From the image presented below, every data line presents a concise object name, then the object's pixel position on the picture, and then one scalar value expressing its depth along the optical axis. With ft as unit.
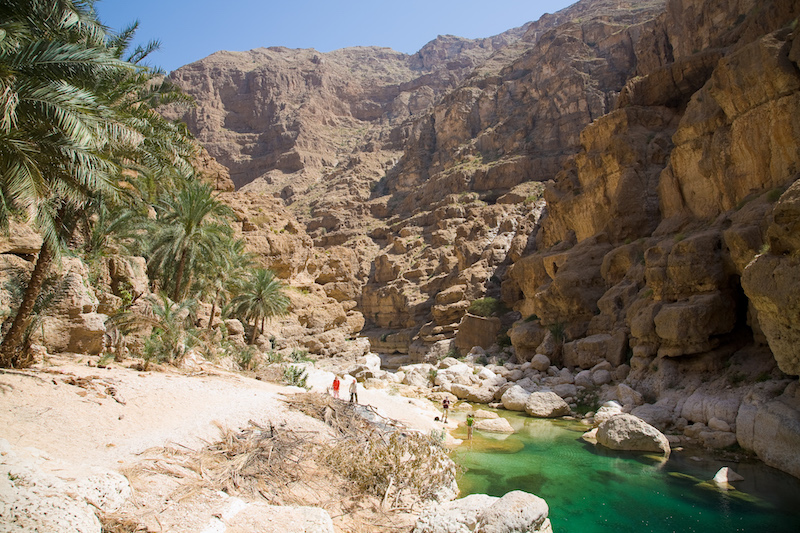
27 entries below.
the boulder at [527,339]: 104.88
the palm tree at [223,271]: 70.64
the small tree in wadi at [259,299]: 89.92
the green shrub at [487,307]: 136.46
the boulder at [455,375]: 90.62
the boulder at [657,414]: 53.11
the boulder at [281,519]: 20.44
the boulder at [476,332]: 129.59
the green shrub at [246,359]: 65.46
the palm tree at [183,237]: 64.08
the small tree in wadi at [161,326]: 45.37
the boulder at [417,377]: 95.72
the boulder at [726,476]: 35.91
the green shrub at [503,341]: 124.97
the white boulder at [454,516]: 22.09
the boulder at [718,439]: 44.27
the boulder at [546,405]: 65.31
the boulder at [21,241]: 36.19
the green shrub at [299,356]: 94.70
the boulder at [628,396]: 60.95
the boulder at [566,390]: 72.48
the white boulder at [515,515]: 21.54
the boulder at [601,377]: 74.49
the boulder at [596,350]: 79.46
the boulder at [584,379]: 75.25
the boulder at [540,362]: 90.84
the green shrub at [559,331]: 97.06
